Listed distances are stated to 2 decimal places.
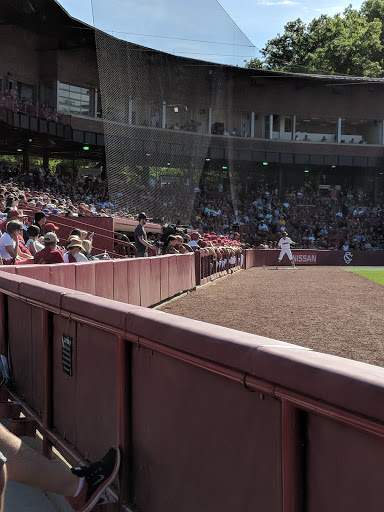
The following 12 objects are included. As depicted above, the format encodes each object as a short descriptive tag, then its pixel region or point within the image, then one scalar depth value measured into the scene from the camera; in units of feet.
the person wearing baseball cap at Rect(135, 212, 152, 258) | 49.06
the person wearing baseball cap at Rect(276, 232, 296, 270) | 99.55
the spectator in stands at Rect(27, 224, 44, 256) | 35.60
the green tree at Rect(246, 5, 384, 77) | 223.92
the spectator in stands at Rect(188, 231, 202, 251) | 67.90
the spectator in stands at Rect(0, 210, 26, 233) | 34.88
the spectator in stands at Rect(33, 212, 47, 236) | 39.32
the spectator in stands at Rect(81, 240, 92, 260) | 41.82
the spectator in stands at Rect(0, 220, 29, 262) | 30.86
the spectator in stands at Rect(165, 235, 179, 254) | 53.72
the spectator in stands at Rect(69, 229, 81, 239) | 39.08
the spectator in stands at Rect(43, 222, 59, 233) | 38.04
